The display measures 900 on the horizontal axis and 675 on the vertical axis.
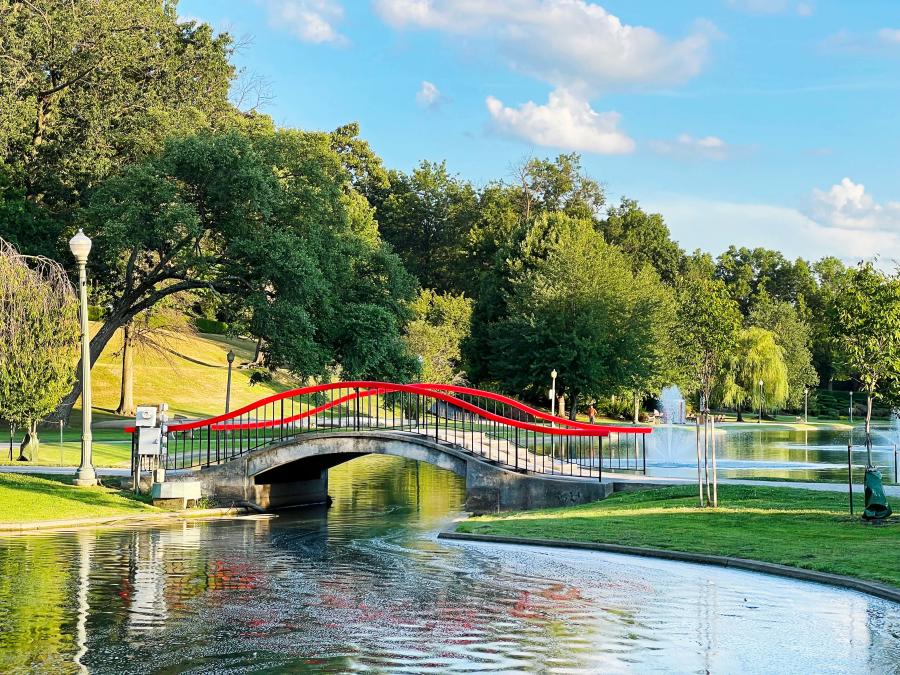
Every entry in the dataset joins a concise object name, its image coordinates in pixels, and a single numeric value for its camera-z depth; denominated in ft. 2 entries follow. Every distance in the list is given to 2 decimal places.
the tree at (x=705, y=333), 295.89
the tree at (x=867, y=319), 147.64
